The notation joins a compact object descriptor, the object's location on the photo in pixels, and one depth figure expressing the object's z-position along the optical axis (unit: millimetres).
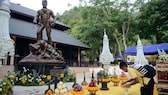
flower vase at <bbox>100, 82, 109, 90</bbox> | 4580
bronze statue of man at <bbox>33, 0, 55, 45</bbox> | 6380
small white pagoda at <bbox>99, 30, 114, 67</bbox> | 6404
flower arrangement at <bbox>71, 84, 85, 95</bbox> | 3202
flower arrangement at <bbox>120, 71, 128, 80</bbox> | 5431
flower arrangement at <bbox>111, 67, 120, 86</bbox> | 5139
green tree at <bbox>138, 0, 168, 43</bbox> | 11156
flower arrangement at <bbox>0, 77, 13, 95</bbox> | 3146
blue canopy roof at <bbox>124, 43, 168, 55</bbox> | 7768
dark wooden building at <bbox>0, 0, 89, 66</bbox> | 10079
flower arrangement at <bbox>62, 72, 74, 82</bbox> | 5947
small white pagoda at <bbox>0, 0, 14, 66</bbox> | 3041
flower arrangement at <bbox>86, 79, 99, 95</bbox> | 3597
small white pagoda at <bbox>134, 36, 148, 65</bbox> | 7597
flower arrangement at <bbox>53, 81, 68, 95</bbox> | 3015
